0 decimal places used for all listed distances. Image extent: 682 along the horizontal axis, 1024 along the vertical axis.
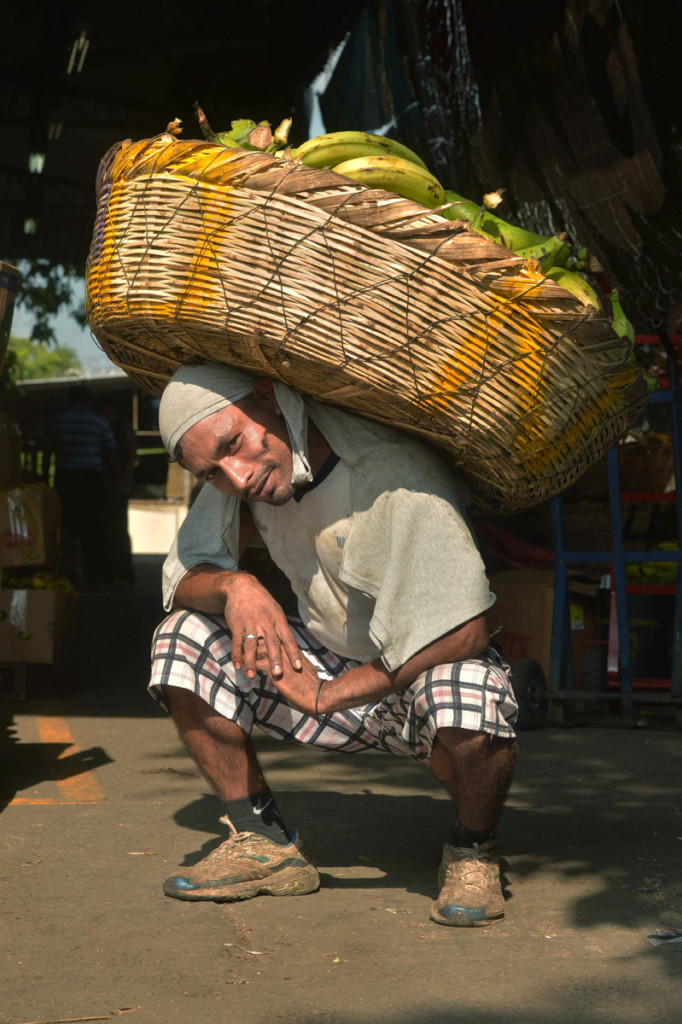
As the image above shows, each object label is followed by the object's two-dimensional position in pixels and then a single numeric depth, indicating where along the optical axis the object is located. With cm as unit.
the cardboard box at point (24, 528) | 610
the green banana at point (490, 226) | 270
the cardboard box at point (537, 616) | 578
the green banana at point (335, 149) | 268
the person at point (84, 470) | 1102
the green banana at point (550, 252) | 269
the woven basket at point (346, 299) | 247
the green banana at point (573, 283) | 268
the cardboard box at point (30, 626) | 615
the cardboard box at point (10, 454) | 621
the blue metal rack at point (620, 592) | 519
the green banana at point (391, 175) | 256
